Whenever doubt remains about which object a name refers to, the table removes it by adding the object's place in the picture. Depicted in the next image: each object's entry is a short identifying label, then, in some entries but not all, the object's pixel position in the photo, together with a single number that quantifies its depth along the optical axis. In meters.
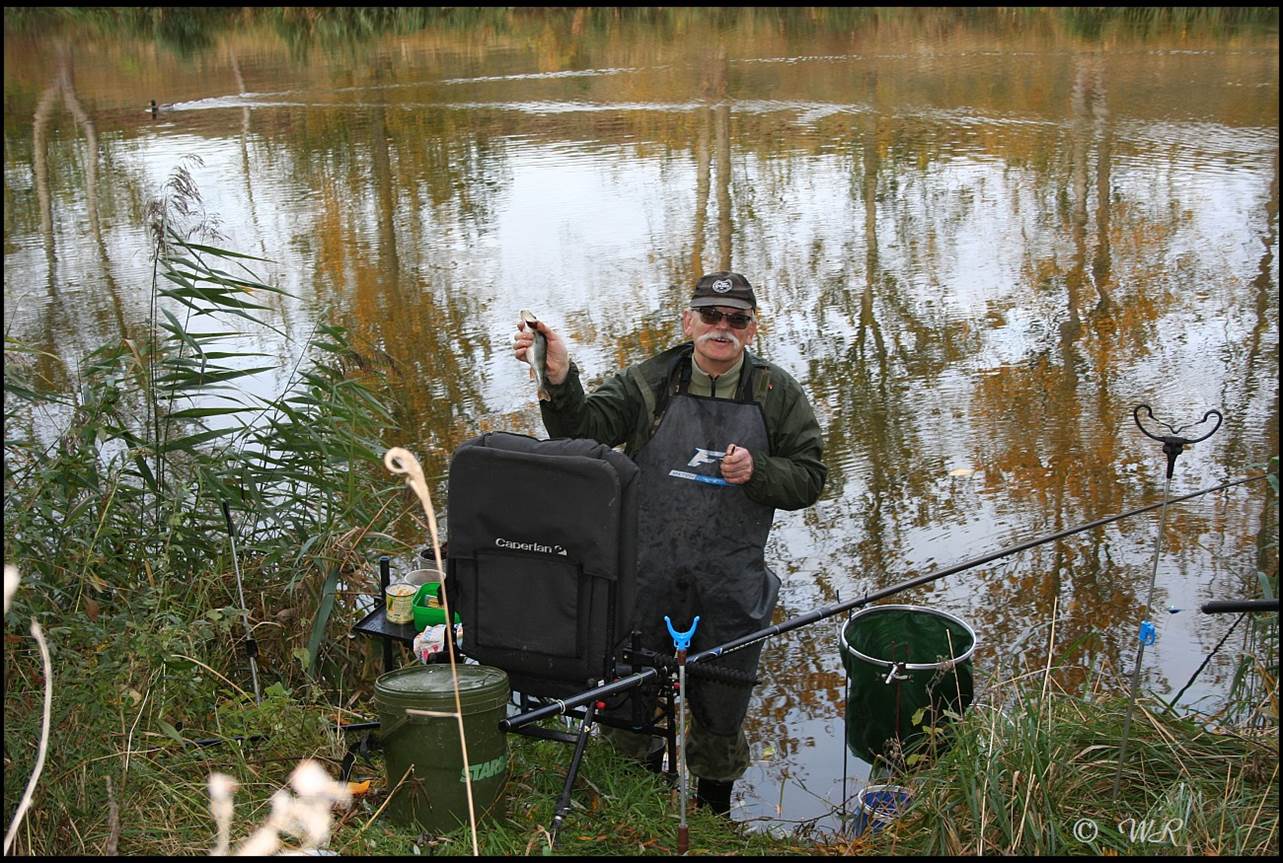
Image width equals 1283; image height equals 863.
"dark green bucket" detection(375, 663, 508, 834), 2.90
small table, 3.45
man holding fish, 3.47
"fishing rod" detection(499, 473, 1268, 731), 2.94
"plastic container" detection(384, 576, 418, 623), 3.47
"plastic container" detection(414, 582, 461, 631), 3.42
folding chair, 3.07
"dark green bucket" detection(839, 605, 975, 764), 3.38
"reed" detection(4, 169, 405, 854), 3.09
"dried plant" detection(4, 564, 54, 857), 1.38
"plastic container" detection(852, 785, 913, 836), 3.00
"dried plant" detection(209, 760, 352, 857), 1.38
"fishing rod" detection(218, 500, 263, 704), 3.57
